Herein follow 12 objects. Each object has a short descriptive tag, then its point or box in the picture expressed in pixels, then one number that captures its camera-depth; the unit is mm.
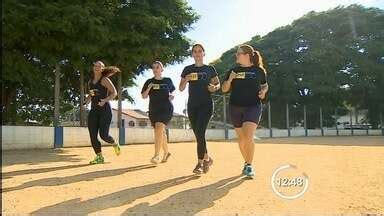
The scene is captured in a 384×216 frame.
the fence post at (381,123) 47569
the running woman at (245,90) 6426
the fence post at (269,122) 33531
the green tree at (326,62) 42312
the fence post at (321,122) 42544
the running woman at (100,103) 8219
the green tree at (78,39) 11695
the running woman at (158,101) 8133
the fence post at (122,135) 18078
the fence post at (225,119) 25256
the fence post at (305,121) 39644
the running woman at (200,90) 6777
